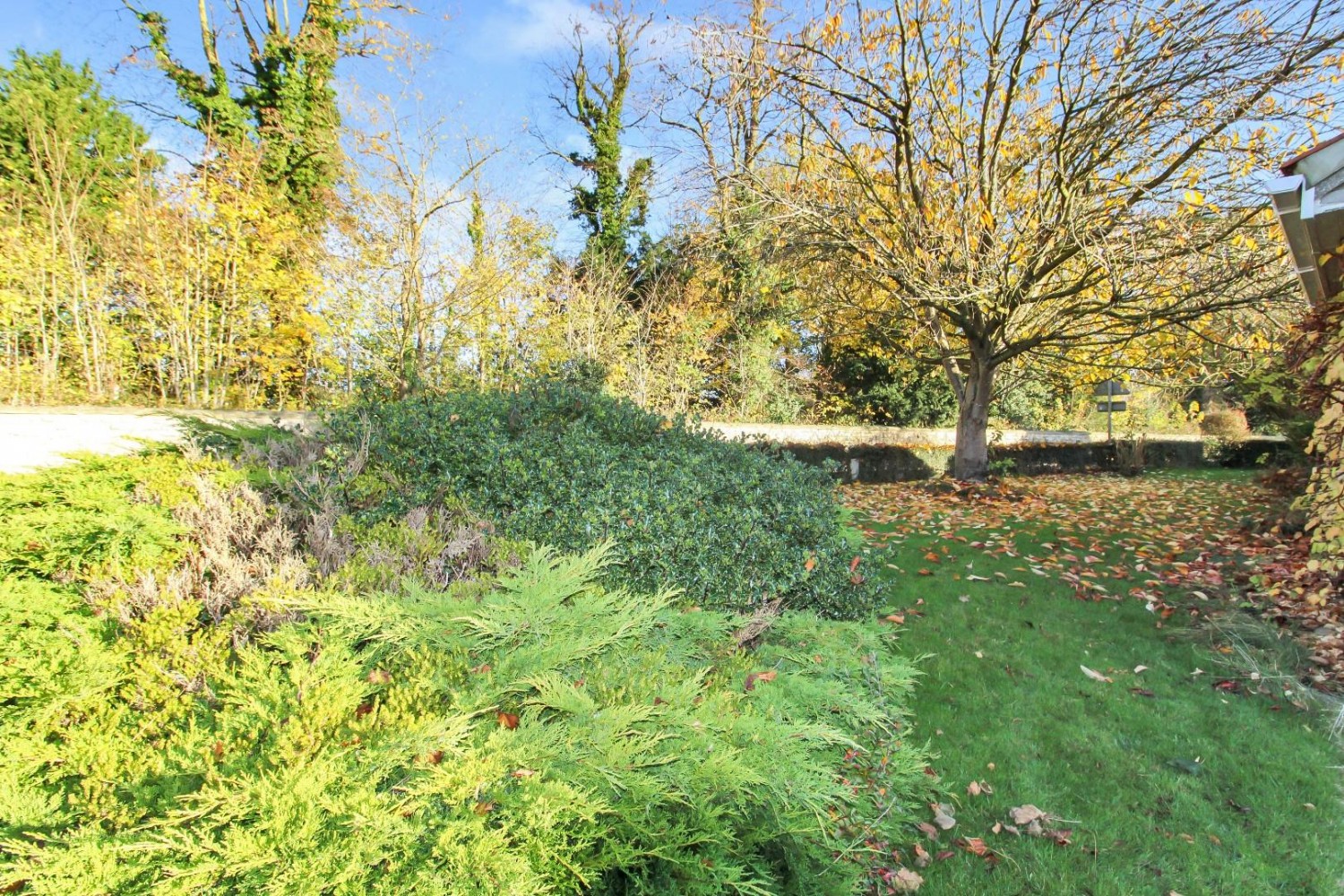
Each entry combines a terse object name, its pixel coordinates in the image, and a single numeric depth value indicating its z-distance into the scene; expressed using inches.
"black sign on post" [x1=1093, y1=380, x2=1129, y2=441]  589.6
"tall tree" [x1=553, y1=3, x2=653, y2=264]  631.8
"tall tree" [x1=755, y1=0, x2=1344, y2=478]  240.4
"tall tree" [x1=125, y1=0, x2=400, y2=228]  412.8
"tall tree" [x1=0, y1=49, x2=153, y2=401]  258.1
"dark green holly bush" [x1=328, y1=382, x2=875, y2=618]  130.3
